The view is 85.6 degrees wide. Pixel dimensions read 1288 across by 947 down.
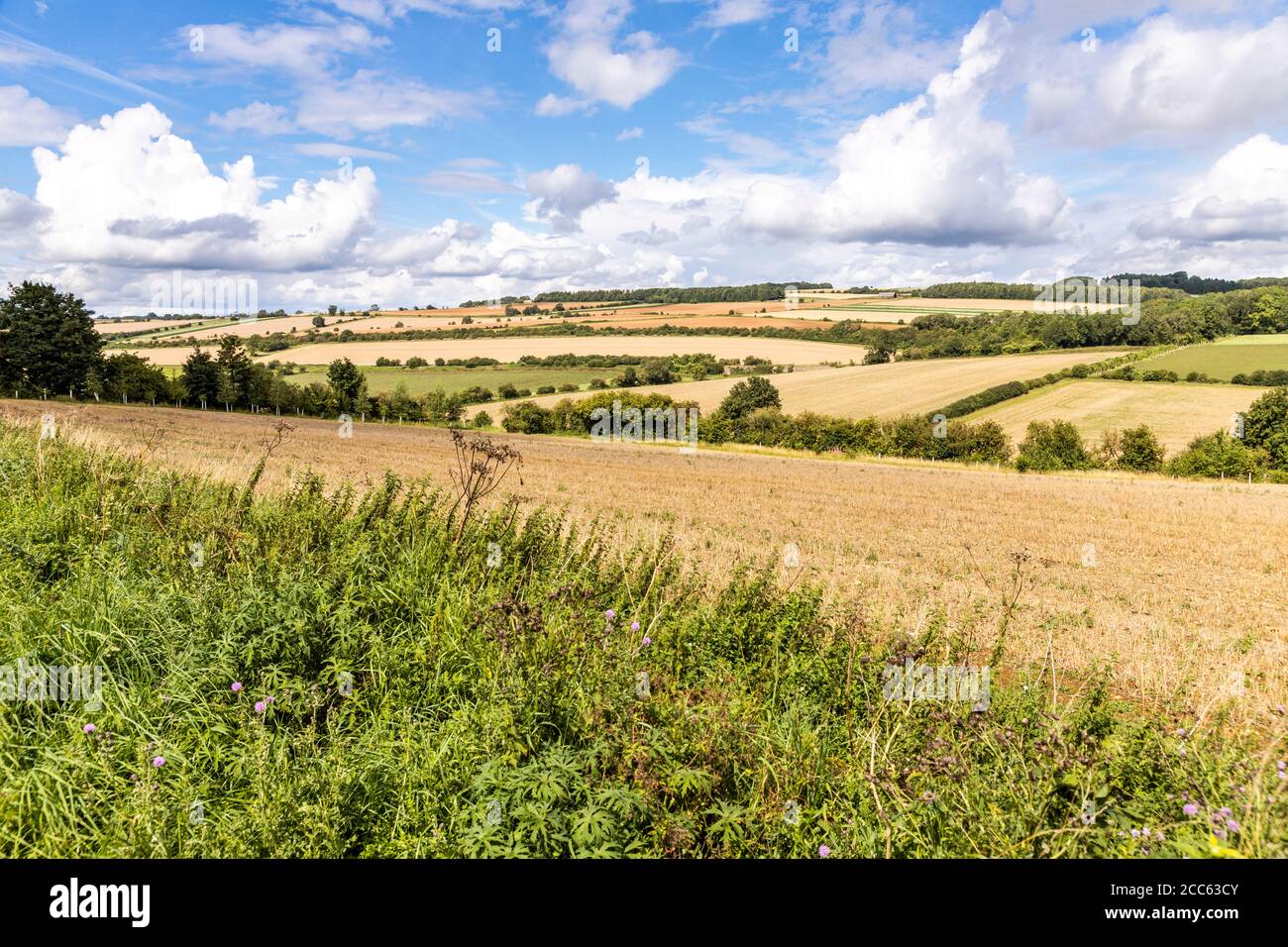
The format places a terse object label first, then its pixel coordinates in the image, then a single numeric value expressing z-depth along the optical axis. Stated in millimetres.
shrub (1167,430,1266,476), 40625
